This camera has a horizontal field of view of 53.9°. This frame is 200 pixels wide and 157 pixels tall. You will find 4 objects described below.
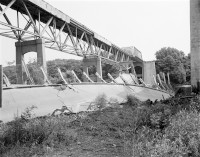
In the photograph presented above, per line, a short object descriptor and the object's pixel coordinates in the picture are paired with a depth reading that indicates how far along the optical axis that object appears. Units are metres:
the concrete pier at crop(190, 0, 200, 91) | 13.39
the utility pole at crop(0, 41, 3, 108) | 4.05
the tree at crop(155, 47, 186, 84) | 47.72
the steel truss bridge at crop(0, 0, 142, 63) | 14.44
